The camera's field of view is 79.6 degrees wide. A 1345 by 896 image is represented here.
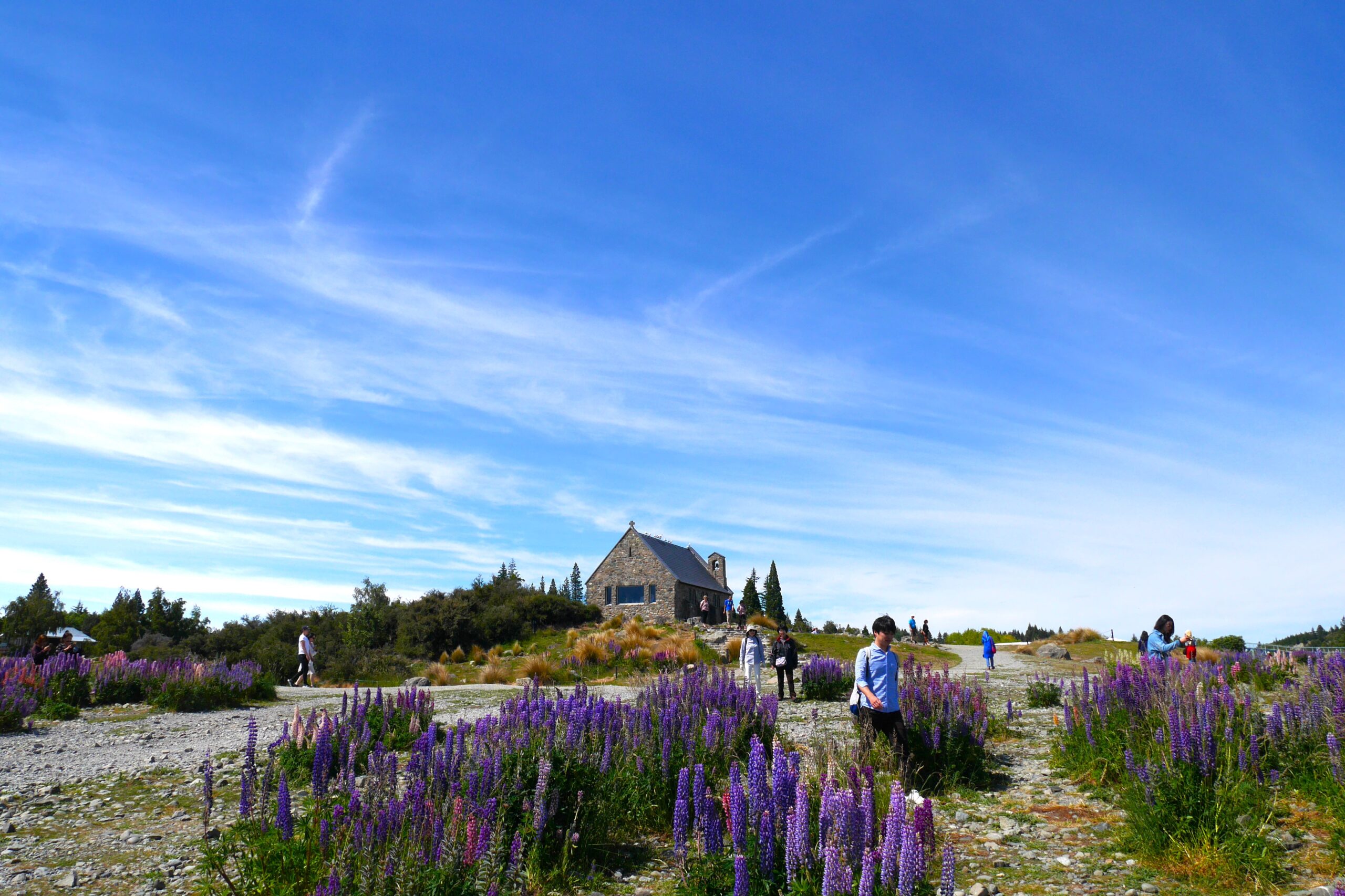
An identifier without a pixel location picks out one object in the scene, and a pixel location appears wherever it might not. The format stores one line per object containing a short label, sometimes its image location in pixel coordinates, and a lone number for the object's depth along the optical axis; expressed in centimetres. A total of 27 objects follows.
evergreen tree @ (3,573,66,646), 4053
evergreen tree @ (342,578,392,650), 3622
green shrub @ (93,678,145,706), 1775
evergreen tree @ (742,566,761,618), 7344
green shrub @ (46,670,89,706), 1700
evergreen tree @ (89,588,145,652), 3938
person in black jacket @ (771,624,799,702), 1648
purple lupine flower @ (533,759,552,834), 573
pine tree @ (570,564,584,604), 13862
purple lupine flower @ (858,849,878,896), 390
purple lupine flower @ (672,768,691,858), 507
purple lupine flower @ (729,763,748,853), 487
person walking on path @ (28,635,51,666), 1919
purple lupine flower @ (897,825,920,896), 398
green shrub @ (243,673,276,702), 1872
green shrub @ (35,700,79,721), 1559
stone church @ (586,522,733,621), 5356
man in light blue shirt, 823
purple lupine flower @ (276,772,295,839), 516
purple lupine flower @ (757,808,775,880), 465
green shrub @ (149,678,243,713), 1680
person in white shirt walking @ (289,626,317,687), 2323
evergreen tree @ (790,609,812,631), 5891
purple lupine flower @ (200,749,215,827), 524
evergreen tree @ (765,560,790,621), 7344
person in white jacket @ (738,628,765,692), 1644
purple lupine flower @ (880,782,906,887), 409
